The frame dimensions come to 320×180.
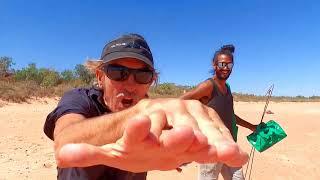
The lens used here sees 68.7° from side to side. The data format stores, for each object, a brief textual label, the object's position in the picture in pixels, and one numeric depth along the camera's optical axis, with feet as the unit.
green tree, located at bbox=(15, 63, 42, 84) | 41.00
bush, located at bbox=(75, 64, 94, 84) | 44.88
